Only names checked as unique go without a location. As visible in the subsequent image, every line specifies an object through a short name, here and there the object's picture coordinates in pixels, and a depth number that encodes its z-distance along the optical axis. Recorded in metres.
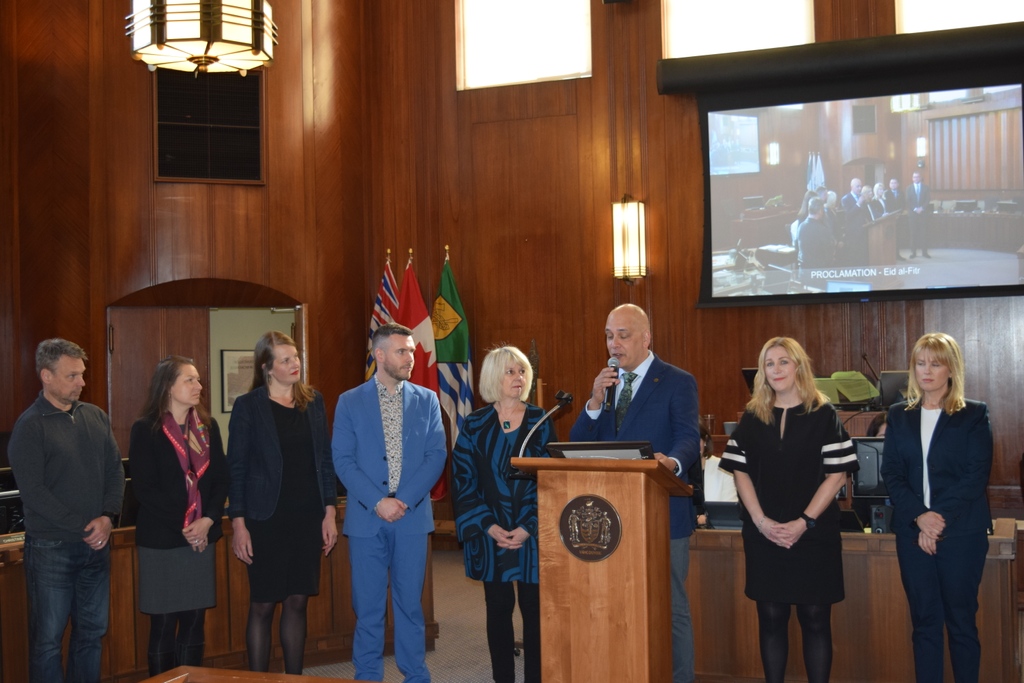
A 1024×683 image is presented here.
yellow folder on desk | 6.77
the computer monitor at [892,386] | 6.73
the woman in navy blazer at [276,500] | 4.11
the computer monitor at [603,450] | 3.00
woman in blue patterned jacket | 3.86
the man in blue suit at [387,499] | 4.09
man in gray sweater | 3.85
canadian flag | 8.14
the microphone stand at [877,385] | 6.84
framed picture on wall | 8.76
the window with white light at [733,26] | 8.12
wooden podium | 2.95
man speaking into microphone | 3.79
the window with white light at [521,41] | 8.59
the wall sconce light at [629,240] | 8.16
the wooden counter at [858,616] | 4.00
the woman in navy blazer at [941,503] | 3.69
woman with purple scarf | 4.01
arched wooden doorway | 7.83
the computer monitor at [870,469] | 4.24
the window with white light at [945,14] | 7.76
